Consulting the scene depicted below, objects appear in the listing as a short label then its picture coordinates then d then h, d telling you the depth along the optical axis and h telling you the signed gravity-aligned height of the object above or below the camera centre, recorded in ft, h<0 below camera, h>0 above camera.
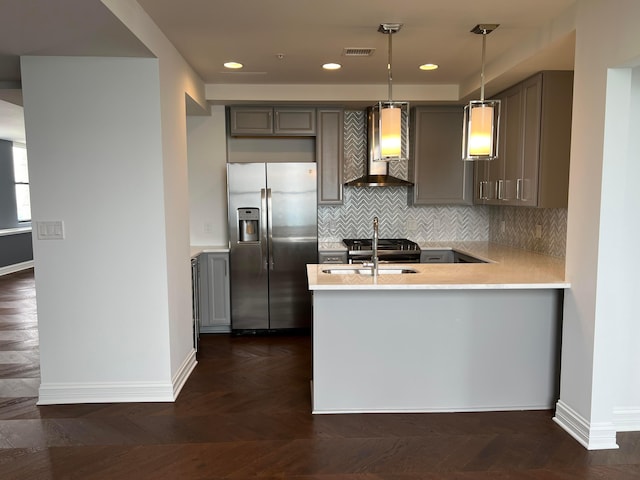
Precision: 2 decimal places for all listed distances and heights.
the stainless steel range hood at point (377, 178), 16.88 +0.79
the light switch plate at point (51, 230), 10.40 -0.62
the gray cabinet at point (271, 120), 16.65 +2.82
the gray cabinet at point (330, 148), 16.81 +1.85
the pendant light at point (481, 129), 8.63 +1.29
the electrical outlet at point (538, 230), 14.51 -0.95
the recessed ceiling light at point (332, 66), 13.21 +3.77
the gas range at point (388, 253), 15.79 -1.75
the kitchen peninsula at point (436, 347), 10.05 -3.12
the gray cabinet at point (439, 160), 16.78 +1.41
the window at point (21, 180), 32.40 +1.48
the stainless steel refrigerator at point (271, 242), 15.97 -1.39
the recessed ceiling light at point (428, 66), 13.32 +3.79
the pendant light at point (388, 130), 9.00 +1.33
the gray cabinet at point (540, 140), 11.87 +1.56
